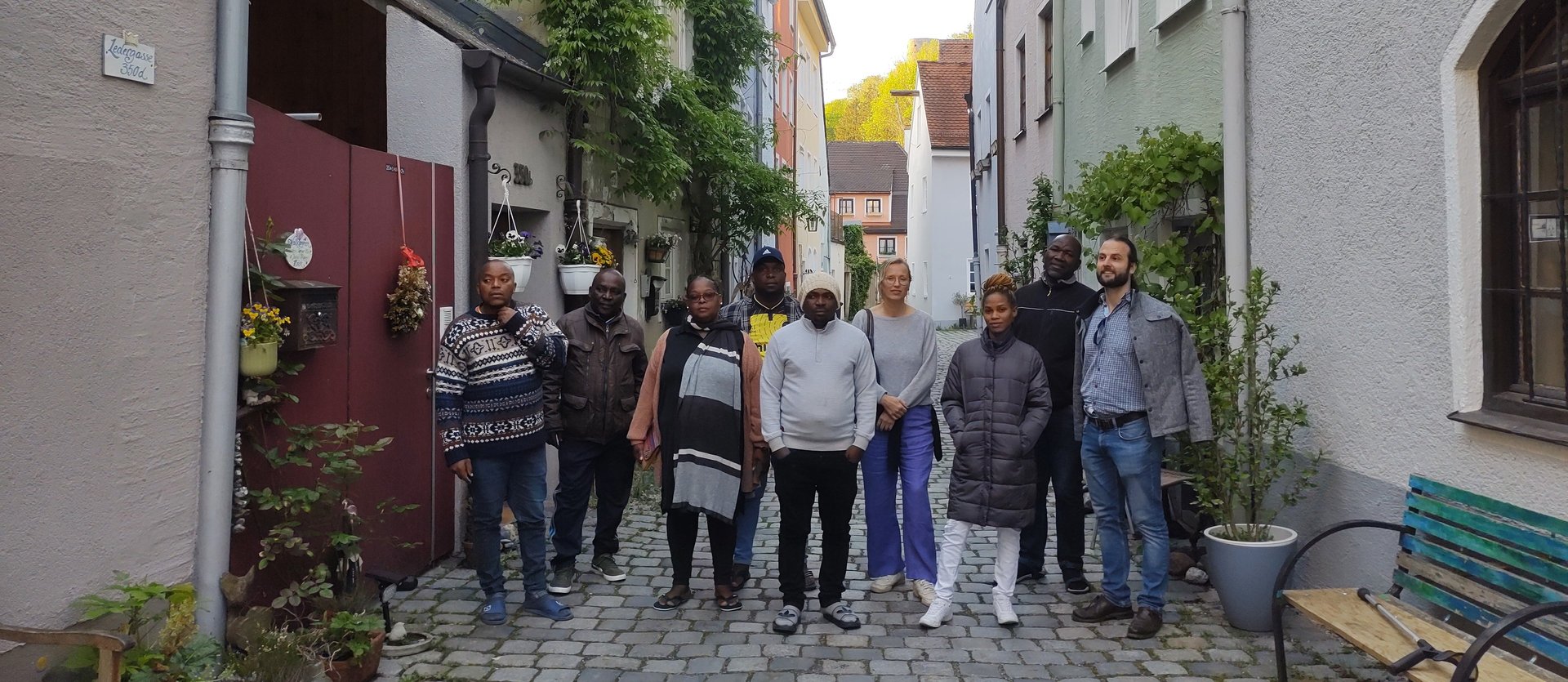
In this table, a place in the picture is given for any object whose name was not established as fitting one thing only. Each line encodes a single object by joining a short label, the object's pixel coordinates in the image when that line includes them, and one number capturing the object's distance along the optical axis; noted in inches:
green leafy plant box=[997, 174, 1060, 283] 483.8
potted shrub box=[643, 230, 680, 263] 472.1
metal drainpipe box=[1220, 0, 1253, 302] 246.8
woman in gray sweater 224.1
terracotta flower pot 175.5
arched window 159.2
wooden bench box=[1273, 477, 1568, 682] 143.6
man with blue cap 235.3
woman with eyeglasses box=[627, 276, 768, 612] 218.2
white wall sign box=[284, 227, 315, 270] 193.3
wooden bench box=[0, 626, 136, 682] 124.6
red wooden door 193.8
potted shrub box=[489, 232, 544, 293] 288.5
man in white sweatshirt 209.8
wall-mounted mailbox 186.7
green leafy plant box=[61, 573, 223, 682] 139.1
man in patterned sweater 210.2
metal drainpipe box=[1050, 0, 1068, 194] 468.8
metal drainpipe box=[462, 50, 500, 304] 280.4
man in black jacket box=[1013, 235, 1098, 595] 234.2
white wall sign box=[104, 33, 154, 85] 144.5
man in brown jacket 231.3
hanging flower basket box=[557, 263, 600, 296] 345.1
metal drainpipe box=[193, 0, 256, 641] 161.9
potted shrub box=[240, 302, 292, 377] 171.3
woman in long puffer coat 211.3
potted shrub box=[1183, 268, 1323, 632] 205.9
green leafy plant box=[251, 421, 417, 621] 176.1
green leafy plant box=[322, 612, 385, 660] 178.9
